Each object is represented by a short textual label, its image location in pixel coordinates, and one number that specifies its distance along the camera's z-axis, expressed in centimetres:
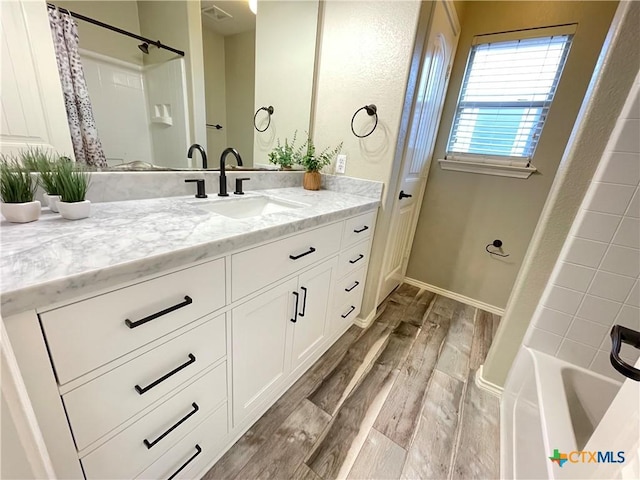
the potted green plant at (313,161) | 172
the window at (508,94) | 170
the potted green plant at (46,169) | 76
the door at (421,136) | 152
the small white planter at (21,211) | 69
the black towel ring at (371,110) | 149
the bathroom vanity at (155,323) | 50
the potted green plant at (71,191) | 76
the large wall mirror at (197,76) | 88
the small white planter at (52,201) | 79
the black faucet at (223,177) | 128
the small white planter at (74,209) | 75
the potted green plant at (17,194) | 68
